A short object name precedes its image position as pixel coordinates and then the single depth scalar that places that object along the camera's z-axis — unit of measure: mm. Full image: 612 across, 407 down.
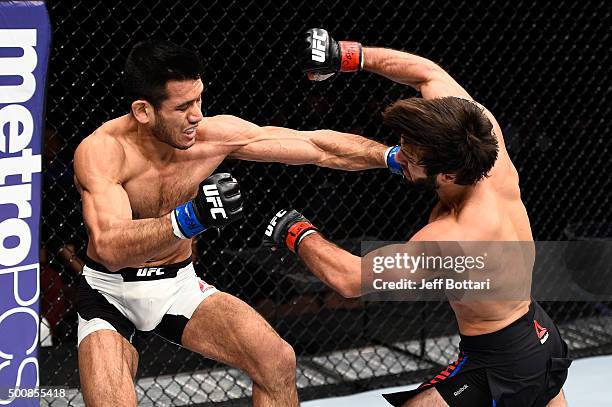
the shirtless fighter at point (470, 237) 2107
